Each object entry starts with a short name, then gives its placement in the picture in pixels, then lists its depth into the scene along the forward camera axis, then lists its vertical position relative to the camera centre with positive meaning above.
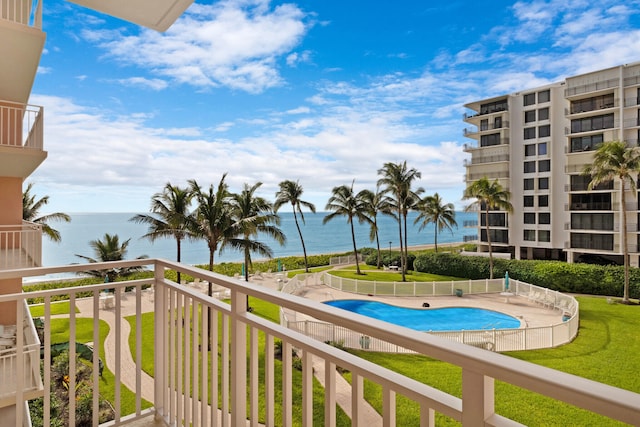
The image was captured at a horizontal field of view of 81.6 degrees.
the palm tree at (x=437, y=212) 27.01 +0.14
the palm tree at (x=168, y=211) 13.76 +0.14
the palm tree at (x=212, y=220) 12.90 -0.20
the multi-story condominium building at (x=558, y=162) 22.92 +3.81
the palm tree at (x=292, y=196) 23.77 +1.19
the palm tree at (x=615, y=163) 18.86 +2.61
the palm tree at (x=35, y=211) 17.02 +0.18
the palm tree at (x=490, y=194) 23.14 +1.26
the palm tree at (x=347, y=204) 25.14 +0.69
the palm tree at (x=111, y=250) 17.77 -1.74
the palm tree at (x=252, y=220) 13.41 -0.21
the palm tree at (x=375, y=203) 25.34 +0.75
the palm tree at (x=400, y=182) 24.45 +2.11
